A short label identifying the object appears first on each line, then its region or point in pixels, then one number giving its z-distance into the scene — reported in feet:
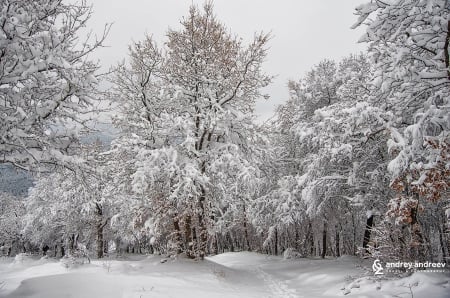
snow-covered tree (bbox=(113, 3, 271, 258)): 44.14
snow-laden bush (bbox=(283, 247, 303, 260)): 82.38
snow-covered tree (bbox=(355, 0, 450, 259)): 23.29
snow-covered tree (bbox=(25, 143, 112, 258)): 89.97
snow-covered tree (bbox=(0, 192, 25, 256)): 195.72
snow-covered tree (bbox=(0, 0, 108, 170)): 19.17
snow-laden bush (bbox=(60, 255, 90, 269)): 43.04
